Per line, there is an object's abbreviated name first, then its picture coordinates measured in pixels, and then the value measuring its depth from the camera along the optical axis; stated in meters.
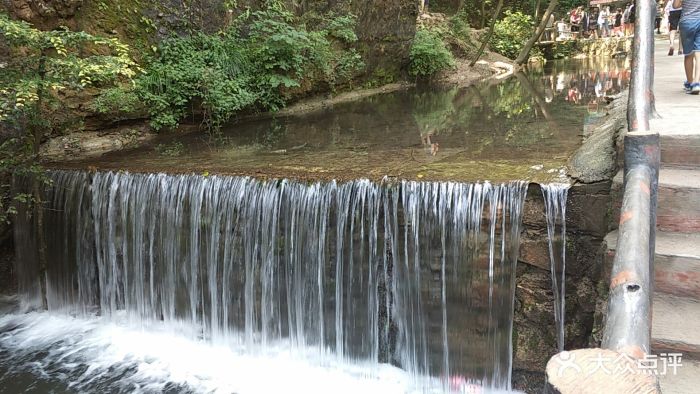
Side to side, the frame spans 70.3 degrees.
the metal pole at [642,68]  3.22
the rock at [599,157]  4.28
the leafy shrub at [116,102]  8.03
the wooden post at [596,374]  1.35
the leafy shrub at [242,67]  9.12
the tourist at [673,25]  9.51
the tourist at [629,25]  27.86
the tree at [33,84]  5.13
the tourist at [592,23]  31.22
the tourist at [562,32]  31.27
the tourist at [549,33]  30.21
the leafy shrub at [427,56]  16.91
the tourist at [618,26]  28.39
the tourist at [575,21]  32.88
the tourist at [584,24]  31.77
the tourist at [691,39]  5.35
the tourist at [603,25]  29.52
